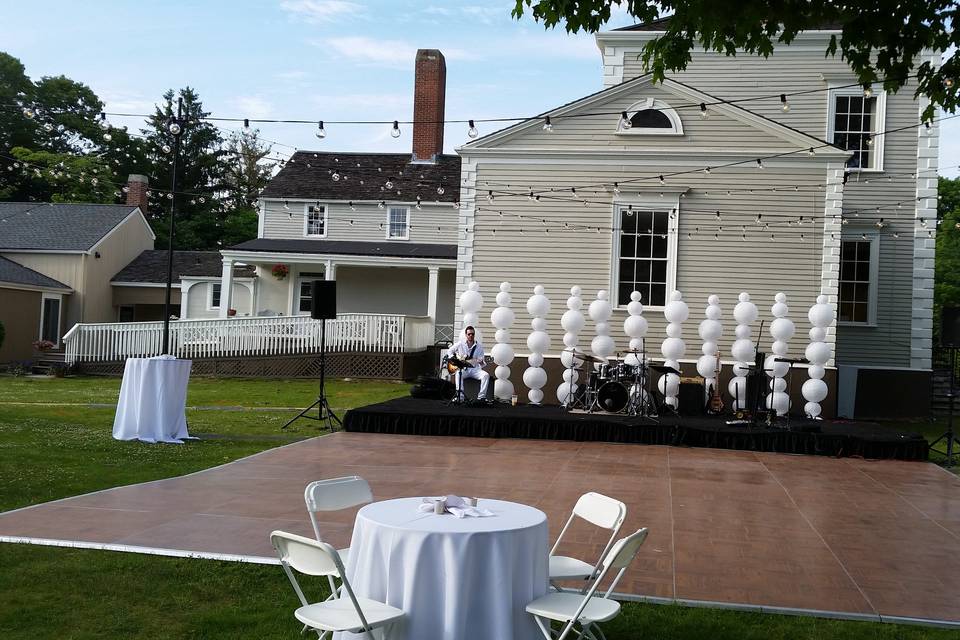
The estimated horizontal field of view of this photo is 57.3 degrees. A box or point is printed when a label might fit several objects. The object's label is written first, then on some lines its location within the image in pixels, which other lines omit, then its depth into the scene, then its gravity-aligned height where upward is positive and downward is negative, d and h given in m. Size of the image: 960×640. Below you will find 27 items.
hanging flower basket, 25.64 +1.24
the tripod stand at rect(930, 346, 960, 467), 11.00 -0.91
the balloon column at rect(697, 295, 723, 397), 14.07 -0.14
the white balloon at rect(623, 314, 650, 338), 14.07 +0.02
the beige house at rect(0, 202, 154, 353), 28.06 +1.75
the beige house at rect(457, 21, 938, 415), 15.27 +2.16
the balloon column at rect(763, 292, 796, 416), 13.41 -0.34
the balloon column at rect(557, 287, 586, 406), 14.35 -0.17
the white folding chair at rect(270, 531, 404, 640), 3.44 -1.21
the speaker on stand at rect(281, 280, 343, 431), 12.95 +0.20
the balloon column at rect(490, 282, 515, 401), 14.67 -0.43
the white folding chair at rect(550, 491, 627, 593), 4.38 -0.99
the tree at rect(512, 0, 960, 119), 5.72 +2.10
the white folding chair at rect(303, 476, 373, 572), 4.59 -0.97
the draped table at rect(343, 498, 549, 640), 3.67 -1.09
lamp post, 11.73 +1.67
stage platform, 11.75 -1.43
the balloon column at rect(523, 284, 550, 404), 14.60 -0.31
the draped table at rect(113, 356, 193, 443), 10.95 -1.19
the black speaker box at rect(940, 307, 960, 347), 11.18 +0.17
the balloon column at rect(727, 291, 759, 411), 13.80 -0.28
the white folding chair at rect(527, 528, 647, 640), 3.61 -1.21
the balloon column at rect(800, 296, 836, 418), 13.75 -0.34
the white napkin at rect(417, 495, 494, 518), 4.06 -0.88
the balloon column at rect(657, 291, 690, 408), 13.98 -0.27
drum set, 13.24 -0.93
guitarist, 14.11 -0.55
